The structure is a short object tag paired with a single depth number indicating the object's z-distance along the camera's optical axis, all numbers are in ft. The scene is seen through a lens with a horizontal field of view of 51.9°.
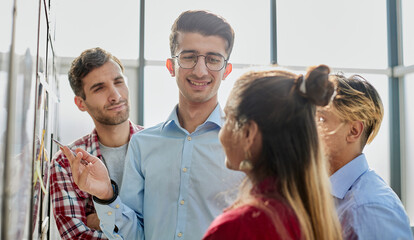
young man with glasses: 4.51
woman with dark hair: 2.70
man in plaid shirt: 5.05
